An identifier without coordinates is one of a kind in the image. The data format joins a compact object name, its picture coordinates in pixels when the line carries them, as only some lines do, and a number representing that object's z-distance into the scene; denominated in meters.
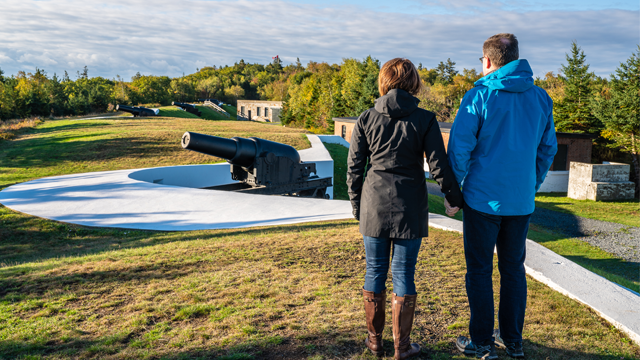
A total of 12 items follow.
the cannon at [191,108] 51.72
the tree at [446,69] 92.16
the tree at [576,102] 31.55
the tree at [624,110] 27.44
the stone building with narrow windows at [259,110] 69.00
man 2.41
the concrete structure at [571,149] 28.94
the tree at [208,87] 86.31
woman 2.40
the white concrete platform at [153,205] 7.88
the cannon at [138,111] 33.94
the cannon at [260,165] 9.02
